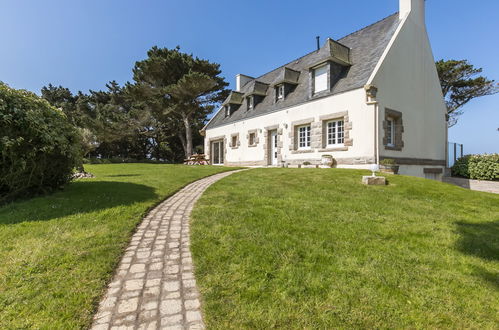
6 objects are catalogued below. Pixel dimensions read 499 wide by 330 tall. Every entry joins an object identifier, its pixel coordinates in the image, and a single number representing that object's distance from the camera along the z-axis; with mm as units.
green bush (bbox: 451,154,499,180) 13422
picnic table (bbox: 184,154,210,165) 21967
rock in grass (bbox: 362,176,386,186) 8172
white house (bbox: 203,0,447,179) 12188
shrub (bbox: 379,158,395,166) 11227
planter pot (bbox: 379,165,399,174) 11141
